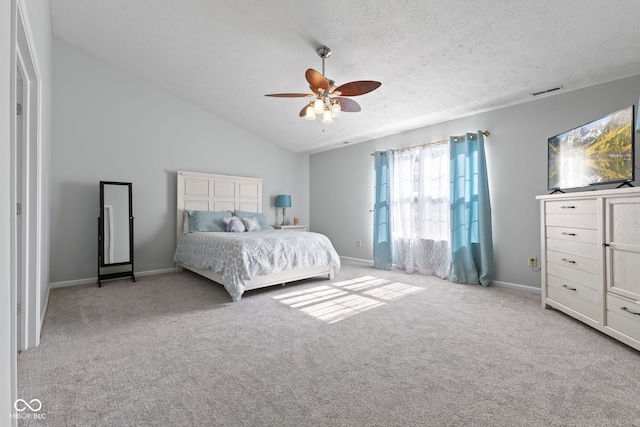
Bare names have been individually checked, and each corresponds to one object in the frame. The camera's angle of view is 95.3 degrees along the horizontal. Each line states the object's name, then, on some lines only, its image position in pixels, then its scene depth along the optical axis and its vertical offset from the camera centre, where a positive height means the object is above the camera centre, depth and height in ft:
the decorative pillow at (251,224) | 15.42 -0.49
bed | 10.67 -1.42
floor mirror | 13.08 -0.66
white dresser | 6.60 -1.18
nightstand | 19.04 -0.82
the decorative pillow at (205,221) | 14.99 -0.32
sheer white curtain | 14.21 +0.22
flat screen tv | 7.17 +1.68
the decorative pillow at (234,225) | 14.82 -0.55
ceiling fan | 8.45 +3.72
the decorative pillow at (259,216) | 16.70 -0.08
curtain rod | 12.76 +3.54
